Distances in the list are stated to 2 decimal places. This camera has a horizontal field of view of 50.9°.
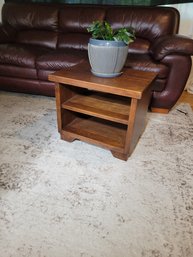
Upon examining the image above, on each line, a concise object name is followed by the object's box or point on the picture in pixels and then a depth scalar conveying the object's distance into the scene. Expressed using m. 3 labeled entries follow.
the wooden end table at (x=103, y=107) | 1.25
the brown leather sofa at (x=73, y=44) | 1.79
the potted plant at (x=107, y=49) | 1.25
